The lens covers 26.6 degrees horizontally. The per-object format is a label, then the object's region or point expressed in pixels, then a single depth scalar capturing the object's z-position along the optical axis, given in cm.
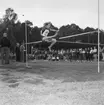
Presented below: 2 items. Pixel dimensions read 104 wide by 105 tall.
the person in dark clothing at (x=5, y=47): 1280
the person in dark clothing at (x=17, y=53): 1878
